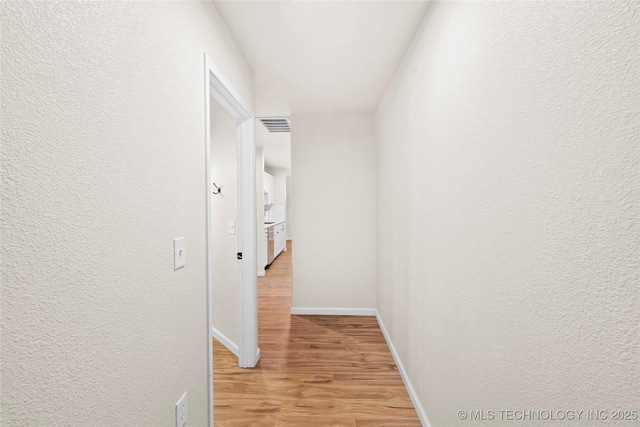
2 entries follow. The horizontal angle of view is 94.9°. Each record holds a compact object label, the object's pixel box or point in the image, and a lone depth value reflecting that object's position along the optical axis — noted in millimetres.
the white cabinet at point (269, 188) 7320
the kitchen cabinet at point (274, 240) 6407
